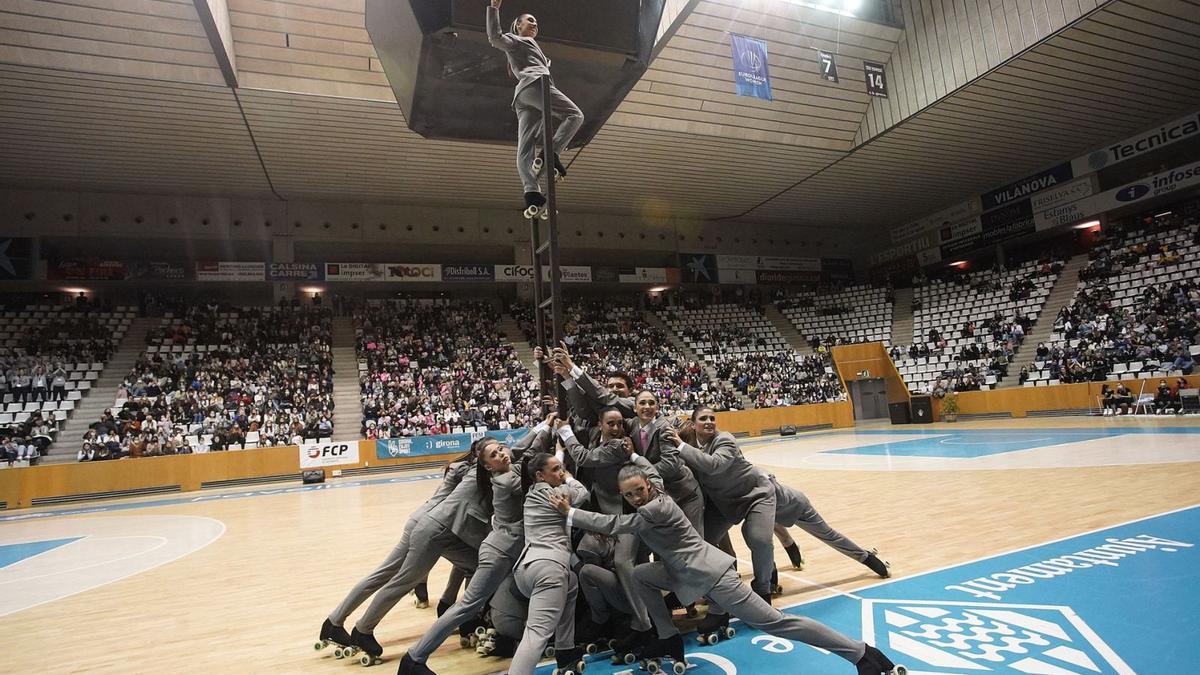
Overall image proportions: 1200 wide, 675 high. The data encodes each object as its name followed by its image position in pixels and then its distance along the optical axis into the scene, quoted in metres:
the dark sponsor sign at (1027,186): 26.63
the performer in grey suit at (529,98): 4.51
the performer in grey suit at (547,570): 3.63
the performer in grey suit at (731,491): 4.75
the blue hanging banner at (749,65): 16.97
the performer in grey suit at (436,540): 4.44
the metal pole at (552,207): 4.38
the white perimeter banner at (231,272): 24.80
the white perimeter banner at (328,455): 18.64
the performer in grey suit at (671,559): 3.69
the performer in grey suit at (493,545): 3.87
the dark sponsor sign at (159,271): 24.44
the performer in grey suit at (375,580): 4.52
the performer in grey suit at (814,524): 5.27
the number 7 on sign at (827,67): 16.47
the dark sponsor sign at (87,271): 23.28
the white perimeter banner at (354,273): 26.56
